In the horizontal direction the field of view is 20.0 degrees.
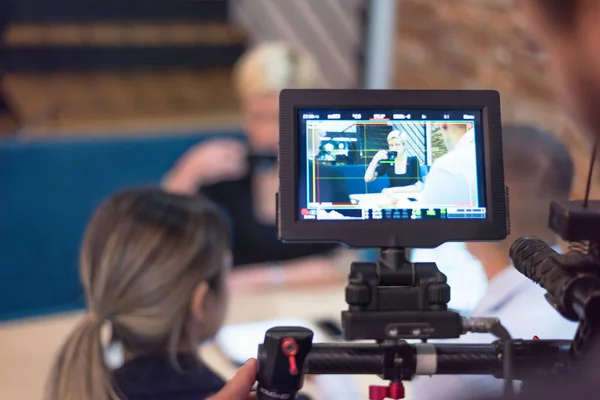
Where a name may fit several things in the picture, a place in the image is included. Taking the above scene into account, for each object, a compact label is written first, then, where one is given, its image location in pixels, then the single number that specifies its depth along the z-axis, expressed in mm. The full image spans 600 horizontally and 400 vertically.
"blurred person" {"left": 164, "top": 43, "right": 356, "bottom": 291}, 2957
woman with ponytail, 1723
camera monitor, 1355
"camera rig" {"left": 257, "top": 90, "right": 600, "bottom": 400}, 1304
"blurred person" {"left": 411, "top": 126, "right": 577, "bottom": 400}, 1416
